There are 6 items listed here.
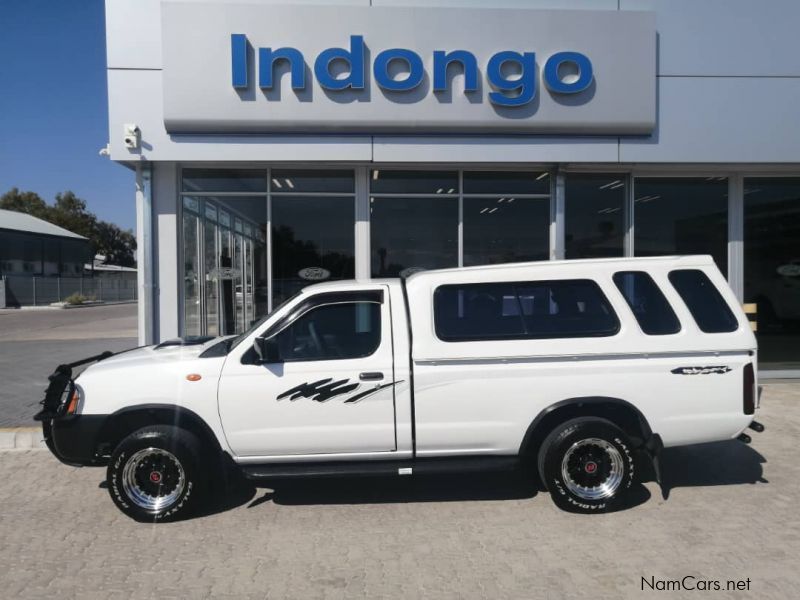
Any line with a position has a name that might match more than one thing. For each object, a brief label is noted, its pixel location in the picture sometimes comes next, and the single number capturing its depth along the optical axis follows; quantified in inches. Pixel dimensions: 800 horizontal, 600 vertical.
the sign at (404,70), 339.3
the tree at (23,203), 2856.8
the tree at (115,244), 3314.5
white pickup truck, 181.2
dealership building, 342.6
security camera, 341.4
